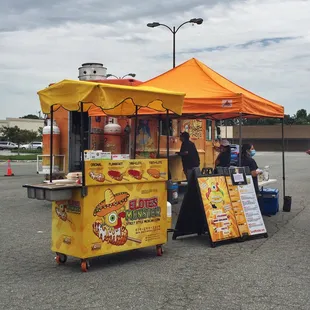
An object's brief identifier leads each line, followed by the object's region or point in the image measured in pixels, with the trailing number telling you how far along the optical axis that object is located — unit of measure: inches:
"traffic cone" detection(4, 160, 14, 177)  860.7
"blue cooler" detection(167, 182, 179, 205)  427.2
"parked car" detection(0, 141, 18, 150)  3242.6
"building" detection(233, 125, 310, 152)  3524.1
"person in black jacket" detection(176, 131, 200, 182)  472.1
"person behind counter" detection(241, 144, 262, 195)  382.6
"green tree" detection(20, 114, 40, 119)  5775.6
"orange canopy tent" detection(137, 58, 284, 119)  371.6
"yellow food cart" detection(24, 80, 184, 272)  236.5
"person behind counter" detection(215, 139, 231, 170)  425.4
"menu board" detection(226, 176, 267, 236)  309.4
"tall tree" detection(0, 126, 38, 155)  2407.7
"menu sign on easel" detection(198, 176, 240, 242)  295.0
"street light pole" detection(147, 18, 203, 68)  1194.6
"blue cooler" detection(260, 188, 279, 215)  410.6
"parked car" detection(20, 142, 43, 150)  3375.7
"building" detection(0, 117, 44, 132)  4342.0
